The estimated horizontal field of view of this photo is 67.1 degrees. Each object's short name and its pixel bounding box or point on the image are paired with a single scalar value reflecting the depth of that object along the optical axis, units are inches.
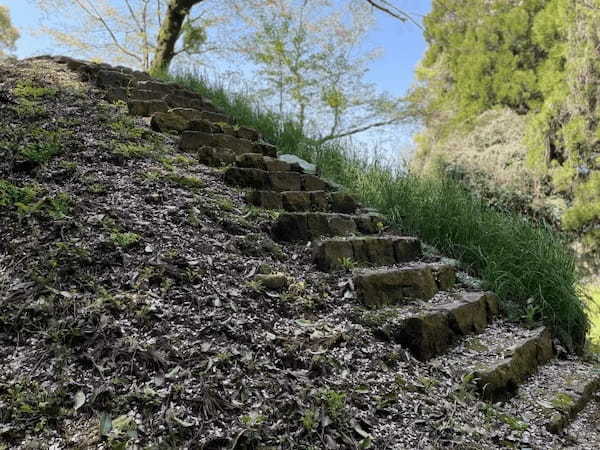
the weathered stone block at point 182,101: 211.7
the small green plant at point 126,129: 151.9
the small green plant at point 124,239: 93.5
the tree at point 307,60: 384.5
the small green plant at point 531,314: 118.4
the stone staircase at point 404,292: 94.1
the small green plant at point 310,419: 64.6
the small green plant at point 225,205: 123.9
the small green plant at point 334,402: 68.2
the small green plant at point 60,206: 97.2
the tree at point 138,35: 372.5
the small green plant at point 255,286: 93.1
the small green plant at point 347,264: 114.5
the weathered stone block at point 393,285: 105.7
